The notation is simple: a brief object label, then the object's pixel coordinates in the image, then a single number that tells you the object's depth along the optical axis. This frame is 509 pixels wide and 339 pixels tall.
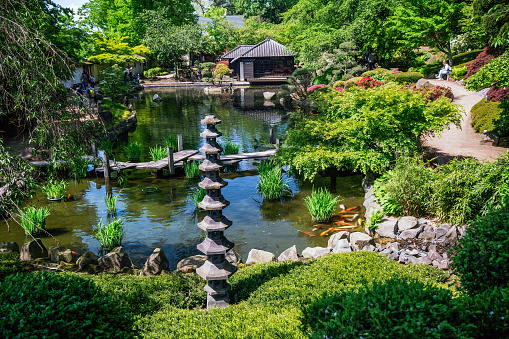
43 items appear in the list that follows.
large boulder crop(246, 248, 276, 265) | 8.14
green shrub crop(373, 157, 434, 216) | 9.48
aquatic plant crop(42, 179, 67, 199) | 12.50
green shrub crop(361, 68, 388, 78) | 26.65
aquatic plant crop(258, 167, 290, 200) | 12.80
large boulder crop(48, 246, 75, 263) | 8.30
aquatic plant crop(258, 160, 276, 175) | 13.96
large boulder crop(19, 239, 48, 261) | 8.16
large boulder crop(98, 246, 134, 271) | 7.92
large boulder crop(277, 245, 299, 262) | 8.19
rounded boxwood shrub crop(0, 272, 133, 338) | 2.94
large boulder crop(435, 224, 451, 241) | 8.37
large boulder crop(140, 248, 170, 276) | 7.65
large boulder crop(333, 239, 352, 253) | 8.32
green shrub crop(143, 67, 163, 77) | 52.81
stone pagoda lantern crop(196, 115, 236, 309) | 5.78
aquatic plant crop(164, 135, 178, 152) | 17.89
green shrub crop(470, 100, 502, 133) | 15.78
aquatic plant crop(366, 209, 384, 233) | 9.68
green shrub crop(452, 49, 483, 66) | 31.00
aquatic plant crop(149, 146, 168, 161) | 16.03
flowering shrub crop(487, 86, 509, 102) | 15.28
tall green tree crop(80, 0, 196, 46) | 53.38
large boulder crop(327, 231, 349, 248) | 8.87
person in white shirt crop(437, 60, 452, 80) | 28.89
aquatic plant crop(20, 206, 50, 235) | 9.70
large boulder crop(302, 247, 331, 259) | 8.44
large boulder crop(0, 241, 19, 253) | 8.35
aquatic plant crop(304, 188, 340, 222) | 10.81
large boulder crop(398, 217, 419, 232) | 9.05
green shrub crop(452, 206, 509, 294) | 4.07
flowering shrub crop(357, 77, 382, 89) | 15.98
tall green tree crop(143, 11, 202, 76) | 51.16
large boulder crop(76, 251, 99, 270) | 7.89
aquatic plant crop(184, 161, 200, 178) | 15.05
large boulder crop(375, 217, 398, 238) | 9.27
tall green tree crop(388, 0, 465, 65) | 28.39
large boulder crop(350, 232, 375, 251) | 8.48
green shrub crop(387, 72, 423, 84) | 25.05
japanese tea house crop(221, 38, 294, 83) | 50.69
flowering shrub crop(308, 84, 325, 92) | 30.47
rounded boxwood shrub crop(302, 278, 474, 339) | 3.00
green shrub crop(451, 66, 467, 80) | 27.28
